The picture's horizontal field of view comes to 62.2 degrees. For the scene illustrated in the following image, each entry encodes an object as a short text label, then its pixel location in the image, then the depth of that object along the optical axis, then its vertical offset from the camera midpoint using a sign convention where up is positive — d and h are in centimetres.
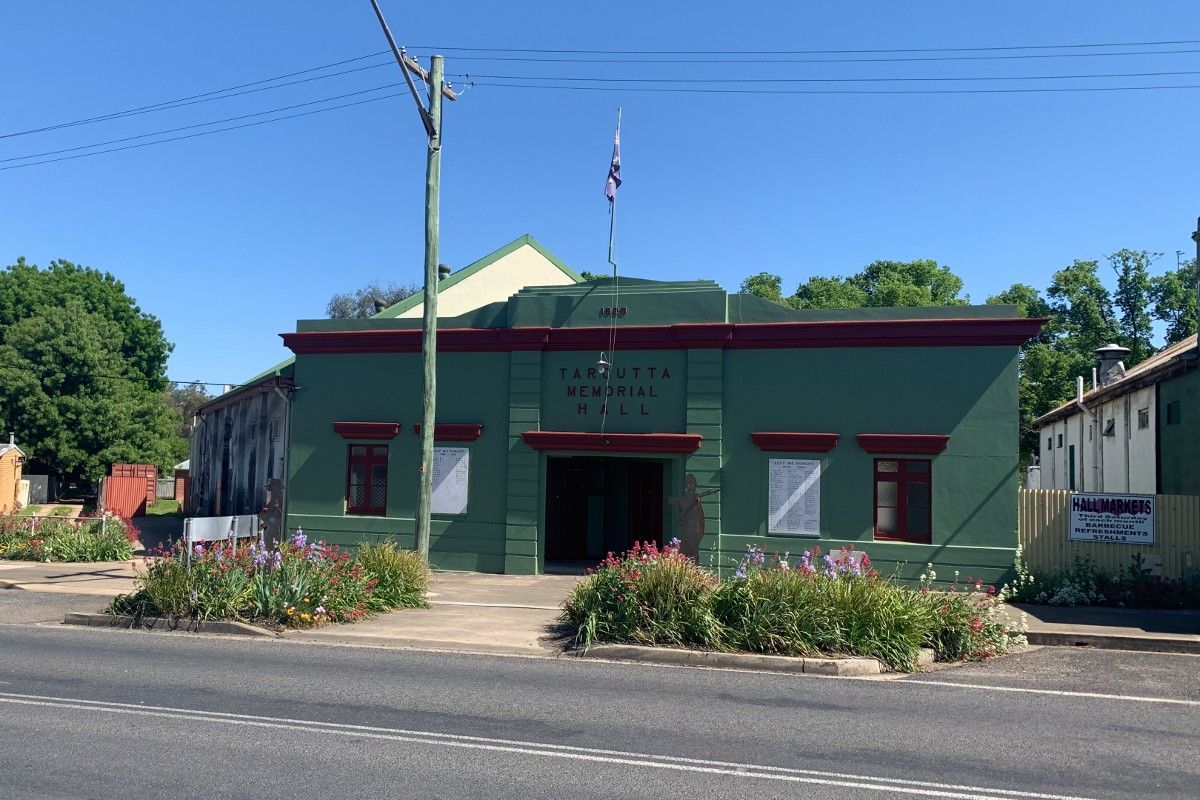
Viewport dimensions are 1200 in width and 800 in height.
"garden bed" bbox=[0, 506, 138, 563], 2162 -135
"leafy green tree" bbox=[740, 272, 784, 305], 5523 +1205
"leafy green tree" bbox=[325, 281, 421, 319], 6862 +1295
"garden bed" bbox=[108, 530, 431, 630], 1315 -142
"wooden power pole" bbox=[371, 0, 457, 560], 1648 +408
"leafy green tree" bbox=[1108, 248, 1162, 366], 4322 +889
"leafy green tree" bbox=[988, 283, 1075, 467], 4206 +554
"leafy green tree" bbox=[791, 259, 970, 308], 5012 +1125
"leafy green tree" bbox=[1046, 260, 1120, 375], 4347 +857
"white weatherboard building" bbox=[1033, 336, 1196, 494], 2302 +229
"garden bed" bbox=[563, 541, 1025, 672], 1106 -134
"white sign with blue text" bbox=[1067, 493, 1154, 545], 1653 -21
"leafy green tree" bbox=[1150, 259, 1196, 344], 4247 +888
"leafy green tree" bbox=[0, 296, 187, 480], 4681 +385
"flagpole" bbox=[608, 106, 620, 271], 1878 +516
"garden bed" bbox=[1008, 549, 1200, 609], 1555 -130
